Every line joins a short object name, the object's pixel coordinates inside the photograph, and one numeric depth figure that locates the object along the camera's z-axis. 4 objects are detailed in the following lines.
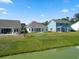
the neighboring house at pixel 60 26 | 24.85
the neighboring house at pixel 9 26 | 19.30
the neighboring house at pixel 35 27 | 23.45
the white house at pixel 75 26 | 27.82
